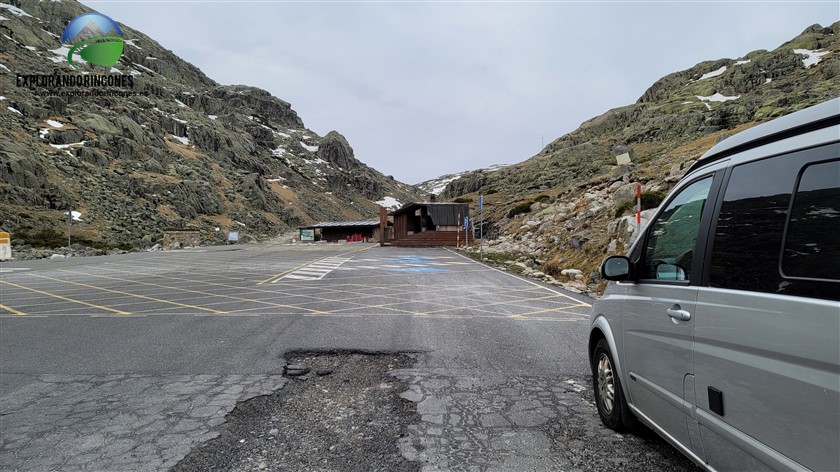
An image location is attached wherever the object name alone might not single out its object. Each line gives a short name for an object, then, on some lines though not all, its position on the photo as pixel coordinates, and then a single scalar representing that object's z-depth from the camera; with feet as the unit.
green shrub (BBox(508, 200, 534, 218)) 140.75
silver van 5.61
